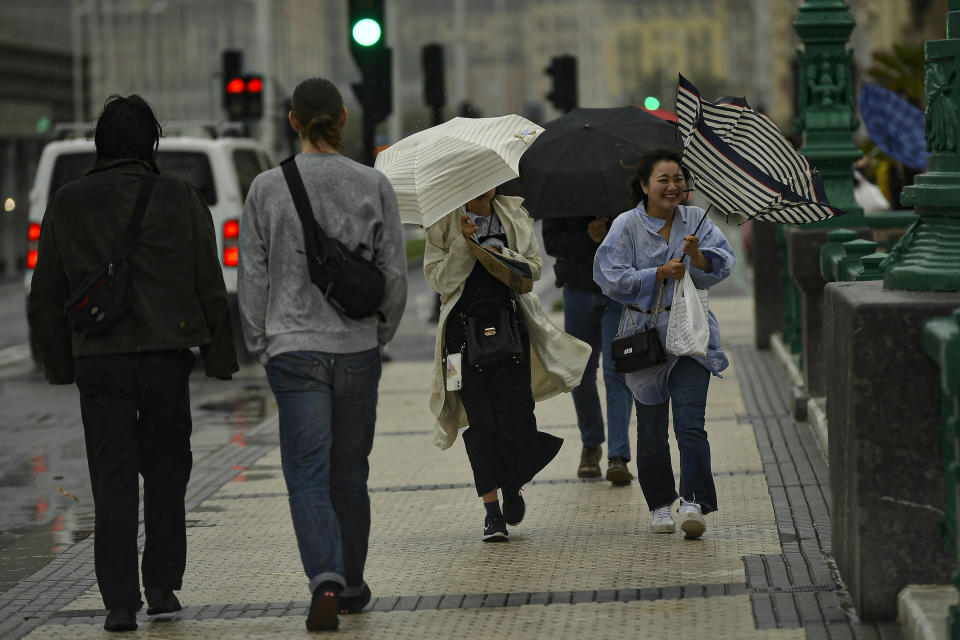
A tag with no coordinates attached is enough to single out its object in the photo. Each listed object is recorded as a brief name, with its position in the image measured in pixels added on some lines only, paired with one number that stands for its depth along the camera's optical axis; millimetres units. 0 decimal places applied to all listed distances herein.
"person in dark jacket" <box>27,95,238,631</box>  12039
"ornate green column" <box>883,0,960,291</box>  11344
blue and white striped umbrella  13594
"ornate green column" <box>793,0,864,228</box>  23328
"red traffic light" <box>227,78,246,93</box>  48781
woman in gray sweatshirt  11727
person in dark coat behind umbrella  17328
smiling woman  14523
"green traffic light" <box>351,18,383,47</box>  32281
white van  31578
